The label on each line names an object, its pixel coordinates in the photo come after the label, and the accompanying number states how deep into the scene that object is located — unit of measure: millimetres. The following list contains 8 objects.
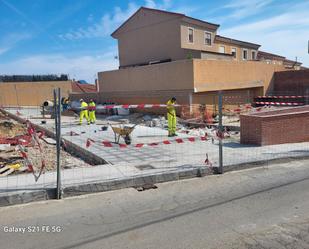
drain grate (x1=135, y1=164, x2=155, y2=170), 8117
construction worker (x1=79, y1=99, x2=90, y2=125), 18966
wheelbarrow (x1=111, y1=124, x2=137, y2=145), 11695
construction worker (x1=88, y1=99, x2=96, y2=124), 19498
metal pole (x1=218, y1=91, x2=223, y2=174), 7869
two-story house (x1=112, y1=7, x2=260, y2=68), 31703
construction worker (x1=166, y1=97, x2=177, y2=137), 13742
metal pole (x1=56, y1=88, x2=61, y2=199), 6252
